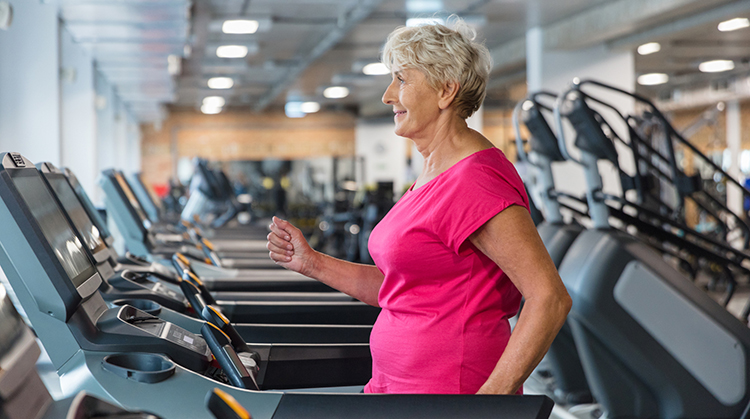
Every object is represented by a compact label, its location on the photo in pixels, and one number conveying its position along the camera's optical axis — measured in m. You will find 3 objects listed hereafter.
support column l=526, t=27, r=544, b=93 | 8.20
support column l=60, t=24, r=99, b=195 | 6.49
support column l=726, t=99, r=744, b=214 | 13.98
